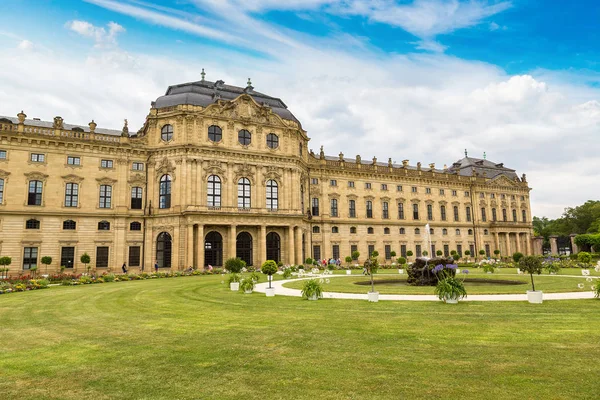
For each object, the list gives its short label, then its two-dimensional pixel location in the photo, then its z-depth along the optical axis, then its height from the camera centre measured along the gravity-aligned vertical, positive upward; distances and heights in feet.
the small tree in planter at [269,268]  68.44 -3.21
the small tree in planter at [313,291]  58.34 -6.41
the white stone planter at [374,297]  55.42 -7.18
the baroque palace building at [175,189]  134.72 +25.11
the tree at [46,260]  121.80 -1.53
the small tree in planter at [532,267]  50.47 -3.19
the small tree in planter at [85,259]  126.93 -1.55
